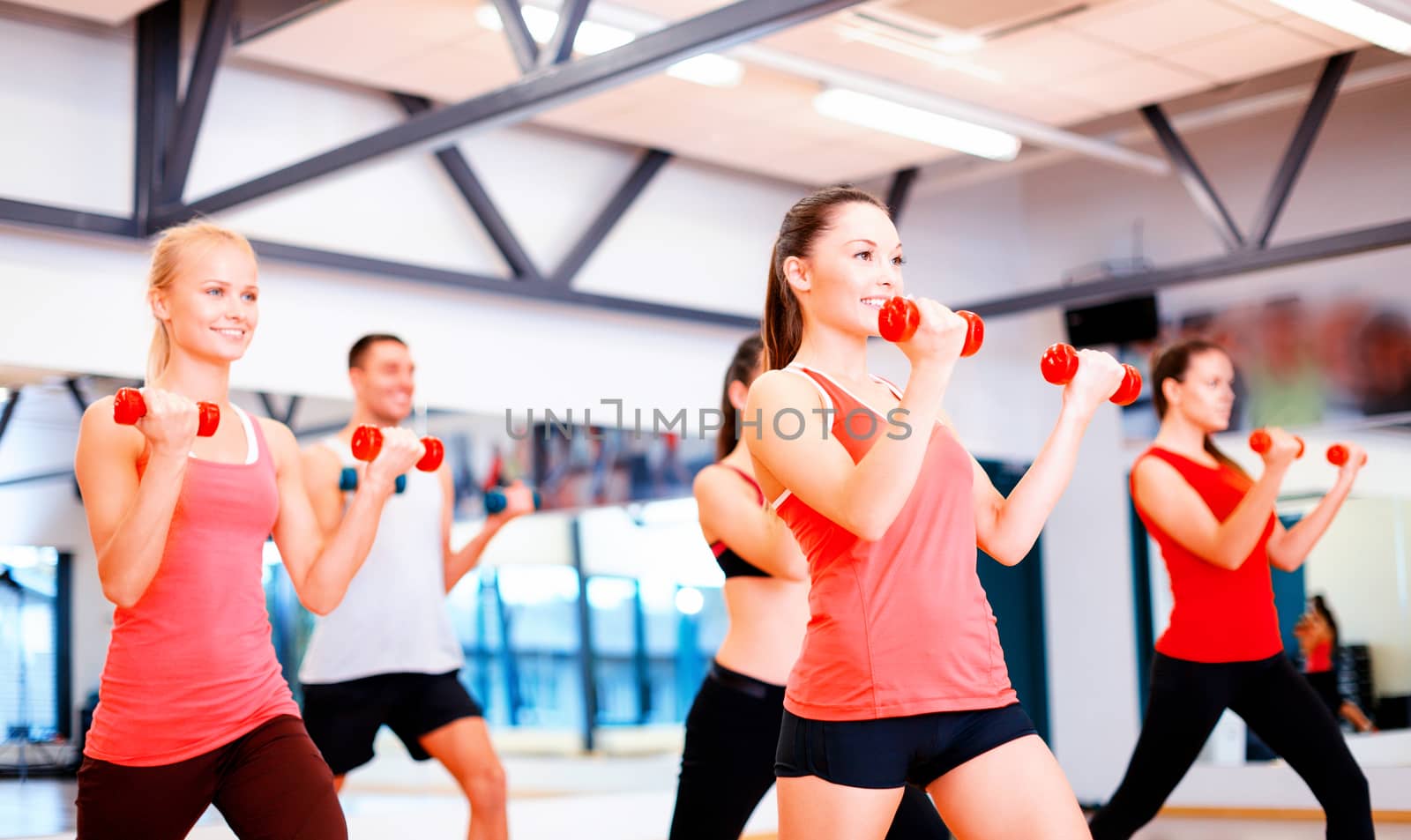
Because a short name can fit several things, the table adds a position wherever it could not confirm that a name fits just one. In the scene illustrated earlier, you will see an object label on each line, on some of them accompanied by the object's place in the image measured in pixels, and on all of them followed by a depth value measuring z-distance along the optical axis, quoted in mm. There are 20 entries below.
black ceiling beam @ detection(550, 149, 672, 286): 6637
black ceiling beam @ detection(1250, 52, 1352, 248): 6039
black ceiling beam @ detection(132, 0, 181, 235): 5449
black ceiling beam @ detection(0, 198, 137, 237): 5039
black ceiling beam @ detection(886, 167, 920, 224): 7816
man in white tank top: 3801
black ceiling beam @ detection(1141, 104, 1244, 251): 6633
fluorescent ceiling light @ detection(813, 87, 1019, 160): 5895
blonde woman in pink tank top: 2371
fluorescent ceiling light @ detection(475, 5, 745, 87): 5098
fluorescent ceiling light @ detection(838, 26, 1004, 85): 5316
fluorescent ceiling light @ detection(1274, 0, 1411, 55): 4914
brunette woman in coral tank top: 1957
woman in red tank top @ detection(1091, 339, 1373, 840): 3590
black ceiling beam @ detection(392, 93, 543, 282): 6328
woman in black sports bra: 2916
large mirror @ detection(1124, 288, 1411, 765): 6926
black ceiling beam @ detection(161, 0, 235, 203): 5332
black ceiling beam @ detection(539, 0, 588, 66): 4199
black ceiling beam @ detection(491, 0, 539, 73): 4312
